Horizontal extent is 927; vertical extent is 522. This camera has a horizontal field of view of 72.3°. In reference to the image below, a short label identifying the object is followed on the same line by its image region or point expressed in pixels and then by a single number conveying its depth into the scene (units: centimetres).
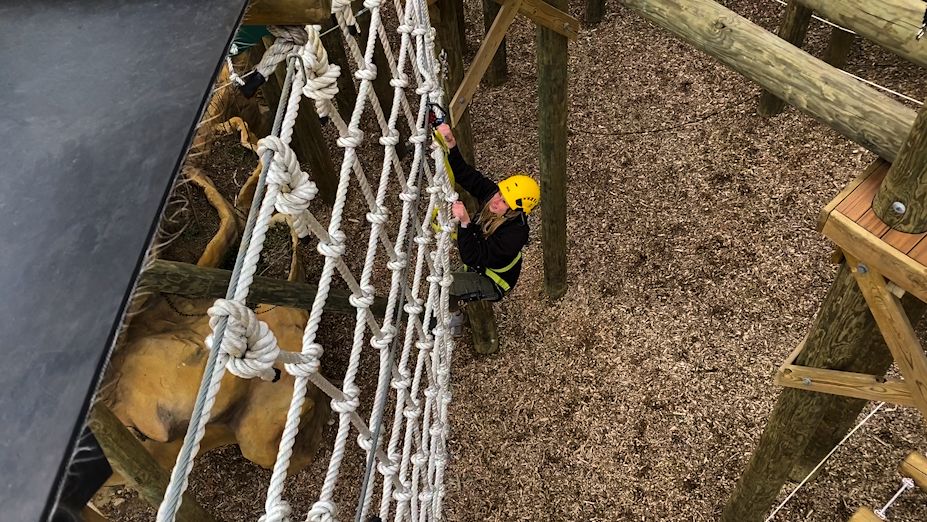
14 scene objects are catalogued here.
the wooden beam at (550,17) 266
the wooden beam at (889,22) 165
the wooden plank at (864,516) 234
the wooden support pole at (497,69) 482
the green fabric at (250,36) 211
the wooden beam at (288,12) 126
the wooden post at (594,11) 513
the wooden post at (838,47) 403
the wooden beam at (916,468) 245
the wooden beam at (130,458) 215
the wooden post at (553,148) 292
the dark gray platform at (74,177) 73
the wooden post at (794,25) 382
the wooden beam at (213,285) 246
